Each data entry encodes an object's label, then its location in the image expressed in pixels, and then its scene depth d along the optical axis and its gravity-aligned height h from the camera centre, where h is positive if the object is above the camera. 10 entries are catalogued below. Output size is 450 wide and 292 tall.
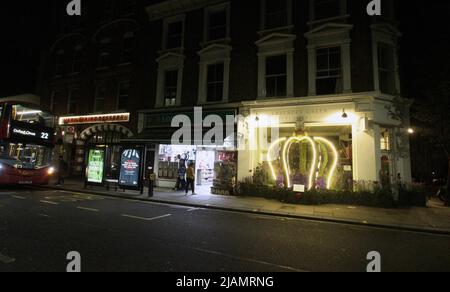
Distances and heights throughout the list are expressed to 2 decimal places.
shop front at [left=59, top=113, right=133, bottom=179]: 19.56 +2.80
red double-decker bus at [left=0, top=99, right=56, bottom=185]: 12.70 +1.20
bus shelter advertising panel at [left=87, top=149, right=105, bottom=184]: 14.87 +0.19
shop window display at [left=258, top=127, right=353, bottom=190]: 12.07 +0.70
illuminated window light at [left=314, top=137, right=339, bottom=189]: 12.31 +0.75
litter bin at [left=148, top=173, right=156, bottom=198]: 12.89 -0.62
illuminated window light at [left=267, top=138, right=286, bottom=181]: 14.02 +1.04
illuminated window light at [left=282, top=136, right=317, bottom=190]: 12.01 +0.75
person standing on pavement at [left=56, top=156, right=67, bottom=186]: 16.52 -0.27
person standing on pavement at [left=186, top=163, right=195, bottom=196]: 14.16 -0.24
